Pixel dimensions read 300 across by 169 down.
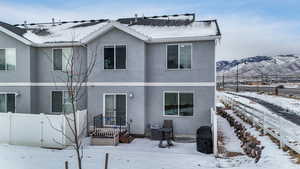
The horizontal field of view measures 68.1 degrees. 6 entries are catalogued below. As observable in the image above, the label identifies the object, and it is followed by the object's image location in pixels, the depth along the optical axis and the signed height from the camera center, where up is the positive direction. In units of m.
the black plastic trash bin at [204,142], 9.59 -2.58
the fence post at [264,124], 10.57 -2.01
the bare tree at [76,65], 13.48 +1.12
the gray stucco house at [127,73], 12.20 +0.58
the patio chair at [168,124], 12.33 -2.27
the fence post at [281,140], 8.19 -2.11
